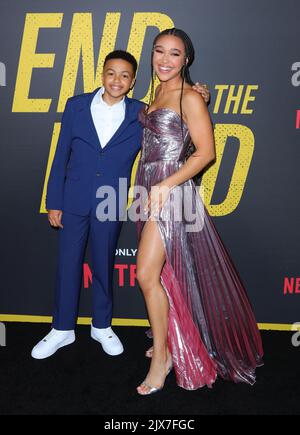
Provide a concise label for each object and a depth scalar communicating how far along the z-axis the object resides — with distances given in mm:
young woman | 2273
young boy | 2529
